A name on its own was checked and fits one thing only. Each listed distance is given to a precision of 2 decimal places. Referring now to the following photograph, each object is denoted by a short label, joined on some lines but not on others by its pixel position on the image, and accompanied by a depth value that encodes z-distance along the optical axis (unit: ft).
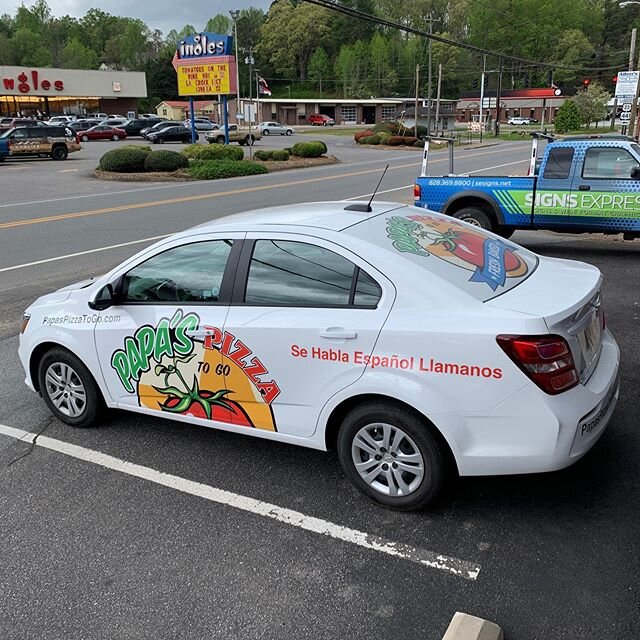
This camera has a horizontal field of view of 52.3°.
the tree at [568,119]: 240.12
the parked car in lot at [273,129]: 228.63
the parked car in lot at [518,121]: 352.46
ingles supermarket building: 214.28
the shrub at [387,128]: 203.92
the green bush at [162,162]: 93.15
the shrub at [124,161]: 92.48
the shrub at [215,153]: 101.71
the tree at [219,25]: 554.87
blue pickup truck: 32.24
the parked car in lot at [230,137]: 167.98
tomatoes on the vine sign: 115.75
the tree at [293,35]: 483.51
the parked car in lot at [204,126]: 211.61
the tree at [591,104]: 252.01
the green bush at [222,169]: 91.27
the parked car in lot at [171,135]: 164.25
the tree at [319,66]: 473.38
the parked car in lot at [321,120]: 332.39
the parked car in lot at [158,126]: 171.12
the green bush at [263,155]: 112.47
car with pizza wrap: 10.69
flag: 131.03
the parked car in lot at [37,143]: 115.96
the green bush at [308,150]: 117.70
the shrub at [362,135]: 188.63
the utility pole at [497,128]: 241.14
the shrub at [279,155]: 112.16
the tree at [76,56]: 430.61
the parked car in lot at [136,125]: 181.85
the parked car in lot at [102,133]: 174.19
